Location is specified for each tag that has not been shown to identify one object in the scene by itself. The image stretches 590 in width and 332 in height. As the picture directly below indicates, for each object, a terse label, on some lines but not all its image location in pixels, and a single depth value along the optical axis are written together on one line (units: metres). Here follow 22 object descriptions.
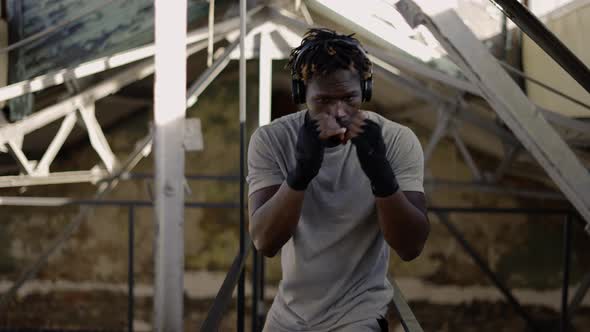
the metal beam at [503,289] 3.74
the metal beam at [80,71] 3.45
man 1.29
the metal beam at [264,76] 3.34
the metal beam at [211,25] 3.69
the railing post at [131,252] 3.58
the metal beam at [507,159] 4.02
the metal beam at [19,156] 3.64
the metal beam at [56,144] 3.87
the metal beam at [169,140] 1.57
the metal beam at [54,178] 3.74
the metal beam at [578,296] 3.69
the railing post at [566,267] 3.29
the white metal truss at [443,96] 3.23
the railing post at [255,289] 2.19
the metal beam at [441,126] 3.91
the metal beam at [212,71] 3.46
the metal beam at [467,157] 4.02
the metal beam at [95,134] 3.86
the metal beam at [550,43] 1.47
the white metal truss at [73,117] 3.54
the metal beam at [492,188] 4.22
